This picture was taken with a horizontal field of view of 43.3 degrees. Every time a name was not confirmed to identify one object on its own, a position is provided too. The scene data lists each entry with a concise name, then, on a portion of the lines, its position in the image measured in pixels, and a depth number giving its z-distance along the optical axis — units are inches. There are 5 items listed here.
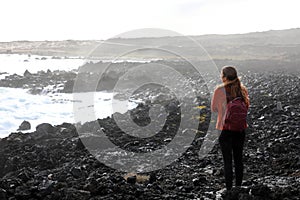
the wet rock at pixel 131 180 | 270.5
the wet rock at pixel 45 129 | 482.0
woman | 226.7
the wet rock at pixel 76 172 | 293.1
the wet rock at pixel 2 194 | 231.0
